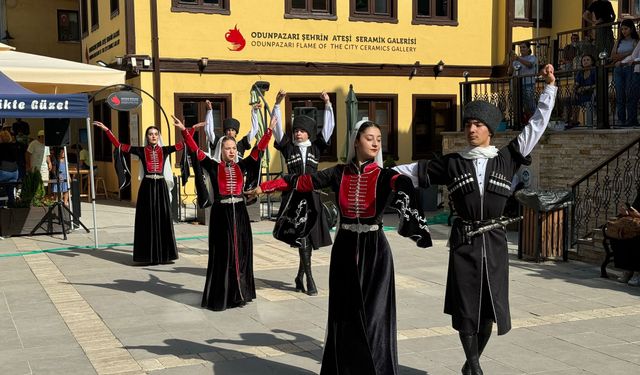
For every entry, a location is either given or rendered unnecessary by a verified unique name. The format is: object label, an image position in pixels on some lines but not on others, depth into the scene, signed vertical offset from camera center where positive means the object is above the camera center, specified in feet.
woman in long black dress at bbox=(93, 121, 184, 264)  34.53 -2.91
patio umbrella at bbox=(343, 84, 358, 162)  53.47 +2.65
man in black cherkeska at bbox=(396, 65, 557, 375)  16.58 -1.53
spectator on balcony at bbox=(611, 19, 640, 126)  39.28 +3.48
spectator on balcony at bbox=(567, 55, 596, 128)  42.73 +2.96
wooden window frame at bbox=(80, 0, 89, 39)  74.69 +13.30
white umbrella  40.01 +4.13
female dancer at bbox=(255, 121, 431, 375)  16.11 -2.63
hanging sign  42.52 +2.76
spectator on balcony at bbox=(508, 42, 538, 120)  48.26 +5.00
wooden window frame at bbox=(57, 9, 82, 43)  87.71 +15.58
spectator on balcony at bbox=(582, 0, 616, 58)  44.98 +7.49
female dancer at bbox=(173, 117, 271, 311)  25.59 -3.05
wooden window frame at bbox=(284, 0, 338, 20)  62.03 +11.24
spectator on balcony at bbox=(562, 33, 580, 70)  47.44 +5.71
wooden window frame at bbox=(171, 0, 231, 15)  58.21 +11.02
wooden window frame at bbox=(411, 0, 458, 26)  66.54 +11.39
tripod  43.42 -3.81
